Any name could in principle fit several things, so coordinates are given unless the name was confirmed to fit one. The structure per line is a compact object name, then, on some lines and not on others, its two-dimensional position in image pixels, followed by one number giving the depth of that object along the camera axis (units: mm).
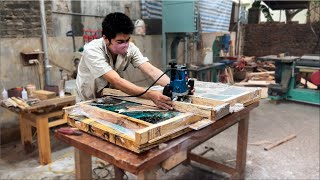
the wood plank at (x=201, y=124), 1271
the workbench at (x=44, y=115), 2482
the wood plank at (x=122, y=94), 1529
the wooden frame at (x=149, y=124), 1088
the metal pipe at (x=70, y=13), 3671
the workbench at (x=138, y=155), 1040
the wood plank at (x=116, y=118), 1218
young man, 1552
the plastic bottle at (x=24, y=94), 2712
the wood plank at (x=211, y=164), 2249
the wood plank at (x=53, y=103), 2422
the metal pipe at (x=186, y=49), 5373
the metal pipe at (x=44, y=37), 3175
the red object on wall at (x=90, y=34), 3650
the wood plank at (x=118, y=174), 2033
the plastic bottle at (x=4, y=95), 2748
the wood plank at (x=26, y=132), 2806
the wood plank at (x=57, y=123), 2630
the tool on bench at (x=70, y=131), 1283
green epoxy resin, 1299
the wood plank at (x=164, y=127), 1050
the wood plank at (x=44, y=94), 2705
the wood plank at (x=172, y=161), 1170
